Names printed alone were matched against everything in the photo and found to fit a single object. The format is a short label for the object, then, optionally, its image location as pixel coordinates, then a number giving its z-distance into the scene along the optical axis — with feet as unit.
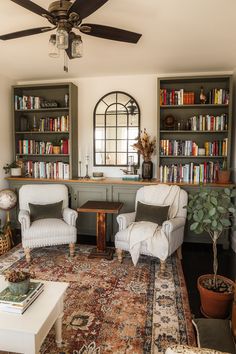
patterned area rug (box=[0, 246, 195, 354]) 6.22
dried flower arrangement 12.94
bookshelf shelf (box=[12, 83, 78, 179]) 13.51
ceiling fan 5.27
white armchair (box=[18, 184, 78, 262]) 10.44
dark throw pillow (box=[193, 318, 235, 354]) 5.44
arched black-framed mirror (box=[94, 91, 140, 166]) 13.71
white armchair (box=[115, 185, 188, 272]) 9.66
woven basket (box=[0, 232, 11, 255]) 11.42
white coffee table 4.83
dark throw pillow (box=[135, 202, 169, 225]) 10.64
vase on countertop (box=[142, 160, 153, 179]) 12.97
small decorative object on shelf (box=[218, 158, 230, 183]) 11.89
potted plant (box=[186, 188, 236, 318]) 6.97
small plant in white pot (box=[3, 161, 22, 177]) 13.74
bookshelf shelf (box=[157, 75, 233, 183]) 12.23
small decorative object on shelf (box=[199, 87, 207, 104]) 12.37
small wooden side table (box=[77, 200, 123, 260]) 10.82
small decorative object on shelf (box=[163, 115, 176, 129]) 12.80
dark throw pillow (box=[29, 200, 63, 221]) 11.27
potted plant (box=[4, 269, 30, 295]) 5.66
